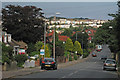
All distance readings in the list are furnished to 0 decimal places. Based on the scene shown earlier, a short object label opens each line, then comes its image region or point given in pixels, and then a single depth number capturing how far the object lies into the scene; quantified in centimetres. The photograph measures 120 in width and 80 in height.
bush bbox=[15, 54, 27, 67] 4506
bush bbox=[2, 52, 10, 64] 3494
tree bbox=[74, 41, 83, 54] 10760
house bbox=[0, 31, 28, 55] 5673
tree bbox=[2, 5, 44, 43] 6931
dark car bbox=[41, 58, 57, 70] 4122
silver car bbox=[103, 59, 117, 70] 4259
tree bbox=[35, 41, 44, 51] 7504
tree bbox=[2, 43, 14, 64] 3531
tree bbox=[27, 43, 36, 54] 6900
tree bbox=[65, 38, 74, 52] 10289
